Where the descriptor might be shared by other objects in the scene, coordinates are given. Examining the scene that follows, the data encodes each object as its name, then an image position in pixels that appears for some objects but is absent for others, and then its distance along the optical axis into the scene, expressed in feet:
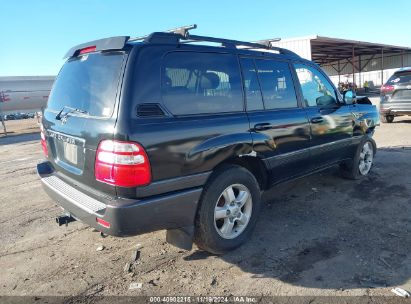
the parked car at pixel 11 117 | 163.12
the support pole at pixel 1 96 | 78.46
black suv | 8.83
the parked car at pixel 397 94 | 34.22
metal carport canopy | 81.18
